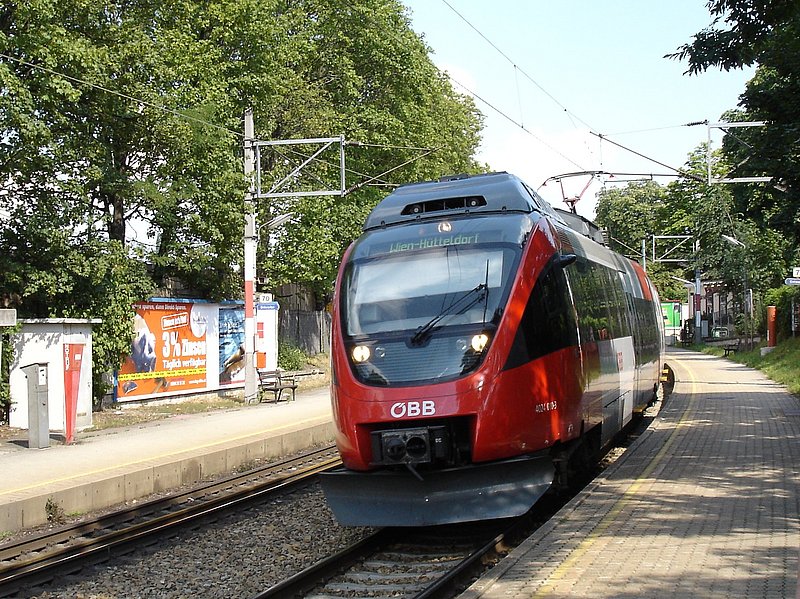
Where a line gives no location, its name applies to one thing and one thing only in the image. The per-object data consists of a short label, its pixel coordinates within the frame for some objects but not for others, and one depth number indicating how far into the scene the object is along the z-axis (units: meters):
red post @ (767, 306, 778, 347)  40.47
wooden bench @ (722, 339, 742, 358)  46.69
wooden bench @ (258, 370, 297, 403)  24.75
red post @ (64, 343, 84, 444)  16.22
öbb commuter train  8.70
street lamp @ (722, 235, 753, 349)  45.38
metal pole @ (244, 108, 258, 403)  23.66
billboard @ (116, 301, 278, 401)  22.48
